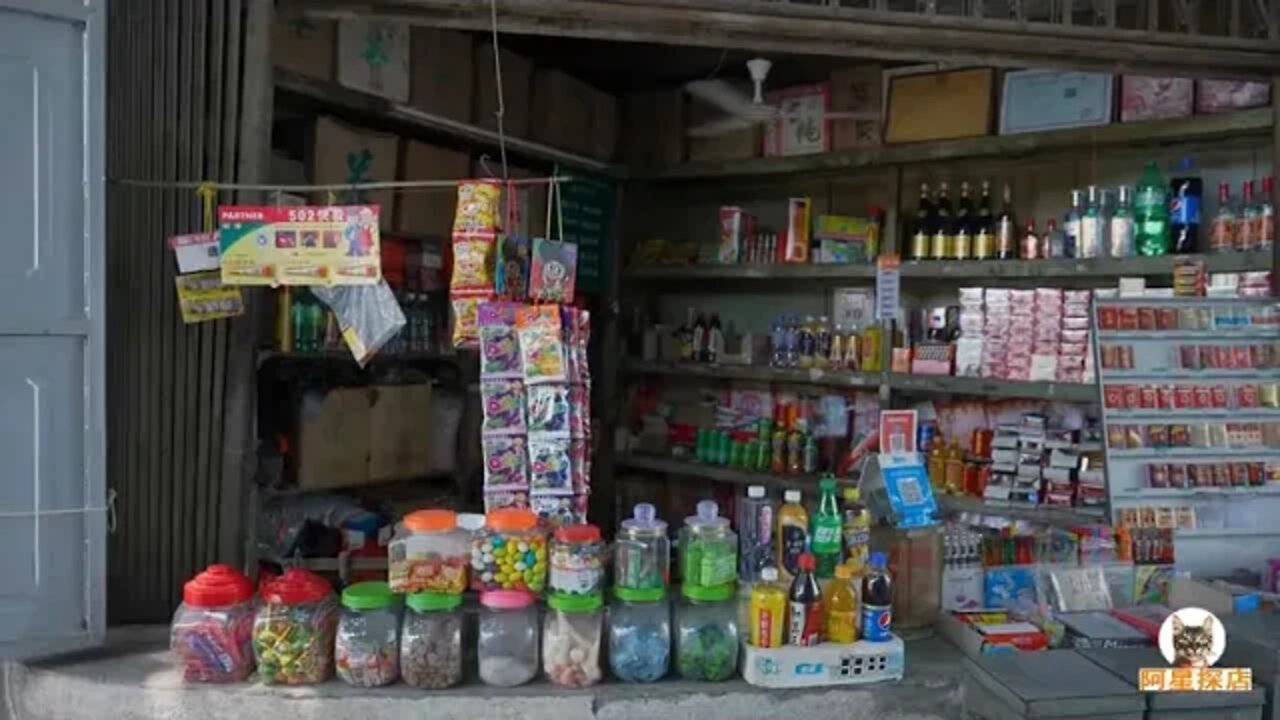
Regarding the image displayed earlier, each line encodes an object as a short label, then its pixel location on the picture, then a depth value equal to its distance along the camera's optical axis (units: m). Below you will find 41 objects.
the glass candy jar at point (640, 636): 2.63
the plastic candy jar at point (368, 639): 2.58
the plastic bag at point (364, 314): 3.01
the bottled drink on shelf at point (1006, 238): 4.64
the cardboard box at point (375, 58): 4.10
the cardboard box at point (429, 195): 4.56
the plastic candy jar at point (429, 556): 2.67
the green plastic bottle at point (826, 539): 2.79
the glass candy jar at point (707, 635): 2.63
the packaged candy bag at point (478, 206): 3.02
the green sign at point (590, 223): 5.69
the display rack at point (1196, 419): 3.47
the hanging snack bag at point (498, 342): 3.01
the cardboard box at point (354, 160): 4.07
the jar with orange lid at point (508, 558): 2.69
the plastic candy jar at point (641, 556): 2.68
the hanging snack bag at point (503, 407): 3.00
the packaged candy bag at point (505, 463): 3.00
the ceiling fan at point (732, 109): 5.17
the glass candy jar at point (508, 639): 2.59
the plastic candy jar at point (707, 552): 2.66
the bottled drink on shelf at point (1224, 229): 3.95
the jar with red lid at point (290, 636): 2.58
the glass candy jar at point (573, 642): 2.61
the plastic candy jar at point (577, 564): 2.62
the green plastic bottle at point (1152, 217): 4.13
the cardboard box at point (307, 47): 3.82
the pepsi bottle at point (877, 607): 2.71
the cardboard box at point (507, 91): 4.89
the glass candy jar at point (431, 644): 2.58
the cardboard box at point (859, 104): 5.05
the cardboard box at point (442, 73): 4.50
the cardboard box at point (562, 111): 5.41
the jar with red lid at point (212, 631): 2.60
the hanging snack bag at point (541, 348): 3.00
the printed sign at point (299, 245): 2.83
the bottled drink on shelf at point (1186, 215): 4.09
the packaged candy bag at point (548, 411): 3.00
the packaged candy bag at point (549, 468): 3.00
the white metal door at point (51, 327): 2.59
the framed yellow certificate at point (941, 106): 4.66
